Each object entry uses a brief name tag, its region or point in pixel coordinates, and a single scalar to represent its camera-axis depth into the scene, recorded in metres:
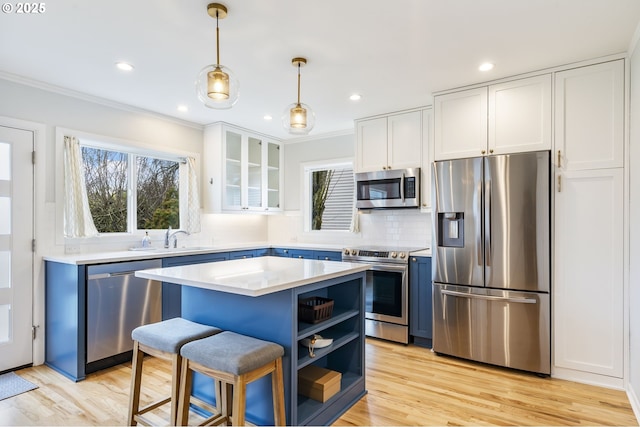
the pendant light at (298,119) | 2.43
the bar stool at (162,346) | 1.91
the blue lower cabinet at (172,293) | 3.49
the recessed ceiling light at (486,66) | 2.86
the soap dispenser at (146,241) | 3.91
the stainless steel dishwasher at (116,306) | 2.94
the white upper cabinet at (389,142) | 3.96
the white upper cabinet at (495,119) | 2.98
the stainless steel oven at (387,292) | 3.67
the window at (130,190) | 3.74
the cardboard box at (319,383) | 2.23
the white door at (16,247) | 2.97
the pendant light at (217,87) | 1.91
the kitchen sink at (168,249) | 3.74
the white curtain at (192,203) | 4.44
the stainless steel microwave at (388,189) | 3.92
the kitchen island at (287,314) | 1.98
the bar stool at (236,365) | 1.68
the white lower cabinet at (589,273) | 2.69
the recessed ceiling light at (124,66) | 2.81
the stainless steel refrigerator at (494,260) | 2.88
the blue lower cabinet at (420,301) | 3.57
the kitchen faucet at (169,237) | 4.14
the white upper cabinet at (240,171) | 4.53
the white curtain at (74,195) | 3.33
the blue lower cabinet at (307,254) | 4.27
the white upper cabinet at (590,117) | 2.70
